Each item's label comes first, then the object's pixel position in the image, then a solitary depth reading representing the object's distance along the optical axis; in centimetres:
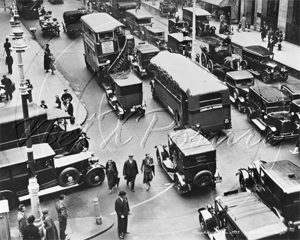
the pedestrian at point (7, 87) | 2578
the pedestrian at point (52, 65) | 3105
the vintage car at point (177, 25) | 3926
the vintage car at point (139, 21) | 3966
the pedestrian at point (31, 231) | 1330
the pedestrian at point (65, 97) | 2430
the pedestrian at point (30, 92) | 2494
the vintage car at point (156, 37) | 3438
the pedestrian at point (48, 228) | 1366
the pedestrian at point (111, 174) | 1719
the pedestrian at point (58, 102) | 2404
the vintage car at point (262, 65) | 2844
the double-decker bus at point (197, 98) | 2112
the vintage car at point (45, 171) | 1645
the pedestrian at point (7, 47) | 2983
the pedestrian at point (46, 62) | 2995
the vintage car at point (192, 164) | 1688
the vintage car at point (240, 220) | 1244
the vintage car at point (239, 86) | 2462
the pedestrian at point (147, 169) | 1728
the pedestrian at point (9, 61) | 2993
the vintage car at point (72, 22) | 3991
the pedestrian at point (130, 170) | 1730
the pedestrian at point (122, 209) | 1453
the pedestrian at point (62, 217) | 1445
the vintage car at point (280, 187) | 1419
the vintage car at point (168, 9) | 4816
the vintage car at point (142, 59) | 3008
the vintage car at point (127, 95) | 2398
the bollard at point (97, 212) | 1503
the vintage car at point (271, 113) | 2086
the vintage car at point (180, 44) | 3246
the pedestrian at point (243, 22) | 4159
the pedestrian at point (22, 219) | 1403
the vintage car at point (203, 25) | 4044
